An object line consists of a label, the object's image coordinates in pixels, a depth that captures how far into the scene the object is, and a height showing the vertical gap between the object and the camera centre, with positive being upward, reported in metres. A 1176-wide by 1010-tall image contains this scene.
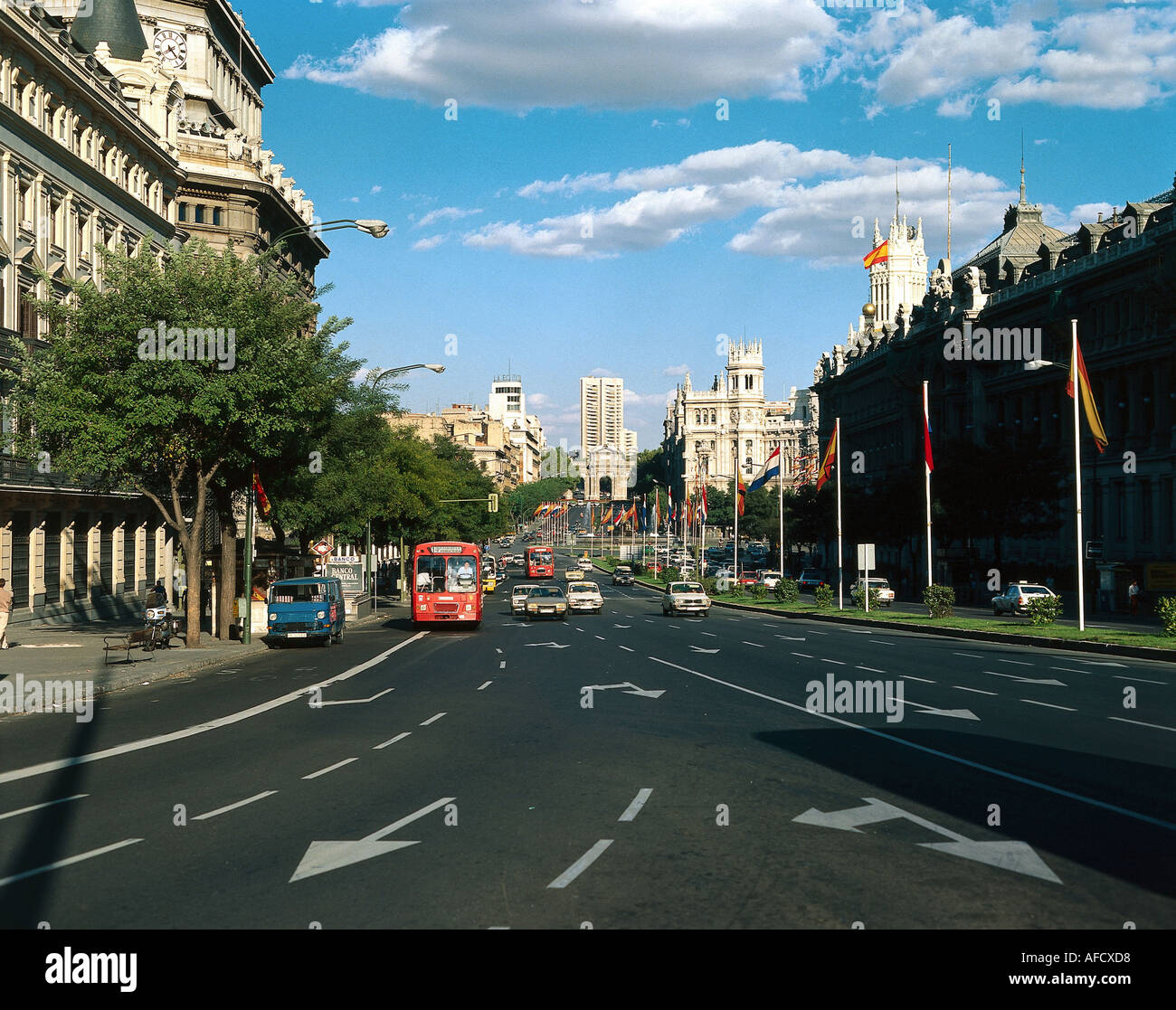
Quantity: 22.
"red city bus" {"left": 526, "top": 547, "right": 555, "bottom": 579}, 101.56 -2.60
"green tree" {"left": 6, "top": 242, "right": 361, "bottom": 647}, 29.17 +4.29
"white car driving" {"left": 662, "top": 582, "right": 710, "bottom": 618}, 51.19 -3.08
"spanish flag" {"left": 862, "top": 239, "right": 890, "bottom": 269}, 85.06 +20.58
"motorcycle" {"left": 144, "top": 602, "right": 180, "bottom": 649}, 28.77 -2.26
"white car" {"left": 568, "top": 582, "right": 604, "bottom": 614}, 55.19 -3.14
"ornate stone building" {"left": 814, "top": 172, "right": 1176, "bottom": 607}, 59.66 +9.68
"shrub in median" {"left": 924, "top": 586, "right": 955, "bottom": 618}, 43.50 -2.75
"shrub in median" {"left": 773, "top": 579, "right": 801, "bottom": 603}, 60.12 -3.18
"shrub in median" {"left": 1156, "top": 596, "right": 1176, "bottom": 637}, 30.56 -2.41
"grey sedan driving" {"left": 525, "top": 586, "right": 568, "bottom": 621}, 50.50 -3.12
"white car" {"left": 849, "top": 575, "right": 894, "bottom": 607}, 55.97 -3.29
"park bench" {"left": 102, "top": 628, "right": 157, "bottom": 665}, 26.58 -2.45
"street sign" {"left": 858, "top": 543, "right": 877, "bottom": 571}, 46.25 -1.11
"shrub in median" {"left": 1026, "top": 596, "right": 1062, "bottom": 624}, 36.69 -2.66
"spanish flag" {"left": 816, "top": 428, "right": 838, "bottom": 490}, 53.12 +3.20
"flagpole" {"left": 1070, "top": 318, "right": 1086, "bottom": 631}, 35.31 +2.42
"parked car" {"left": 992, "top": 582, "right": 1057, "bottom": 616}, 50.88 -3.15
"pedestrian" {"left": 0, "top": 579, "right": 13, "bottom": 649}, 28.89 -1.75
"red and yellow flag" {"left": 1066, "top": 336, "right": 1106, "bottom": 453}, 35.72 +4.20
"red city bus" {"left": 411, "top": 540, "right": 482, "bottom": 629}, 44.03 -1.84
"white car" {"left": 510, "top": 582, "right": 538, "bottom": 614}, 53.88 -3.05
